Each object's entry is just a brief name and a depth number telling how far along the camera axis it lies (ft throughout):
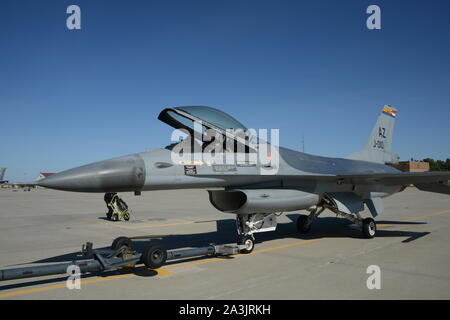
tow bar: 15.43
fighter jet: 19.39
